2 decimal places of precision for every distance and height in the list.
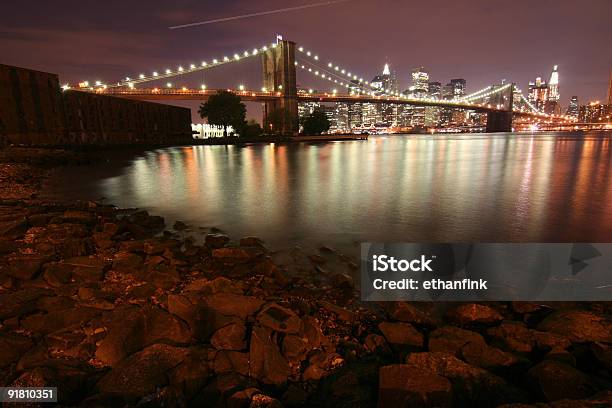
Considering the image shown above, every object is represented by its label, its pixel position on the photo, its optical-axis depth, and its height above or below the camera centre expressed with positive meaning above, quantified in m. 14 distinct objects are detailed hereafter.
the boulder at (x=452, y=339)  3.67 -2.21
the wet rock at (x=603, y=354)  3.47 -2.24
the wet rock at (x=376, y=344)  3.87 -2.32
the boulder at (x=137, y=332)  3.58 -2.06
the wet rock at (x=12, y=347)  3.49 -2.09
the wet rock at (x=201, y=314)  3.93 -2.05
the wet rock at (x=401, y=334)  3.97 -2.29
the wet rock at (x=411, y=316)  4.45 -2.34
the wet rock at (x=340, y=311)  4.57 -2.36
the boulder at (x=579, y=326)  4.04 -2.33
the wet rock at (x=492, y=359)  3.43 -2.24
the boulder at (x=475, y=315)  4.55 -2.39
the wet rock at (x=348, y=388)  3.02 -2.24
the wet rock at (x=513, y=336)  3.82 -2.31
